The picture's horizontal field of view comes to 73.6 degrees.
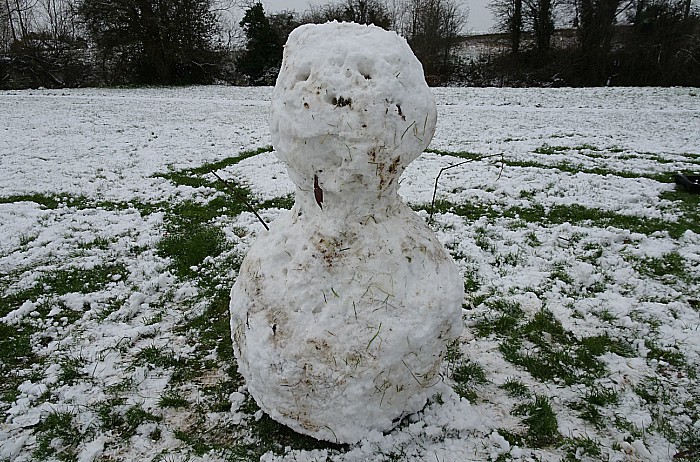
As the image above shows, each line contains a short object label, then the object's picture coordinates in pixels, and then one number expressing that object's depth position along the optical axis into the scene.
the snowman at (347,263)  2.57
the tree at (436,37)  30.92
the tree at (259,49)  29.31
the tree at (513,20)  30.58
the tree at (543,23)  29.83
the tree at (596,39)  26.83
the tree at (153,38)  26.03
